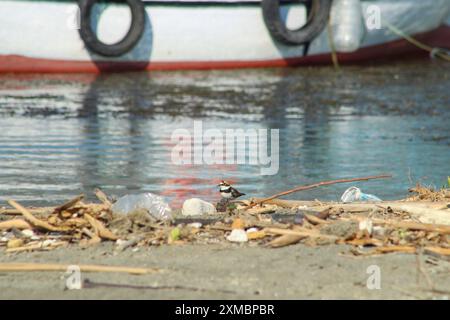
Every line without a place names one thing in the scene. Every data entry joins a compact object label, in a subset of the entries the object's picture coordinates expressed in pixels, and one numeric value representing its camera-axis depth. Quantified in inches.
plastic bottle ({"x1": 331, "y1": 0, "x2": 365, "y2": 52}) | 1512.1
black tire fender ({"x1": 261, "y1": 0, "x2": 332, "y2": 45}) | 1477.6
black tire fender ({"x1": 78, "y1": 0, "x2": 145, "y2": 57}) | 1423.5
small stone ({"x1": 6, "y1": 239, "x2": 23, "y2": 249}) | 481.4
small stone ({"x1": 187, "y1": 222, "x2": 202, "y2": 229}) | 500.6
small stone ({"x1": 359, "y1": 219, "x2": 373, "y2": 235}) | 476.7
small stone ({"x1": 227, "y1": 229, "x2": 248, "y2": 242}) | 481.1
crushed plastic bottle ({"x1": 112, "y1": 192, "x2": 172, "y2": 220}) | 524.4
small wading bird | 593.6
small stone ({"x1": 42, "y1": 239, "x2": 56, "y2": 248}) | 484.7
